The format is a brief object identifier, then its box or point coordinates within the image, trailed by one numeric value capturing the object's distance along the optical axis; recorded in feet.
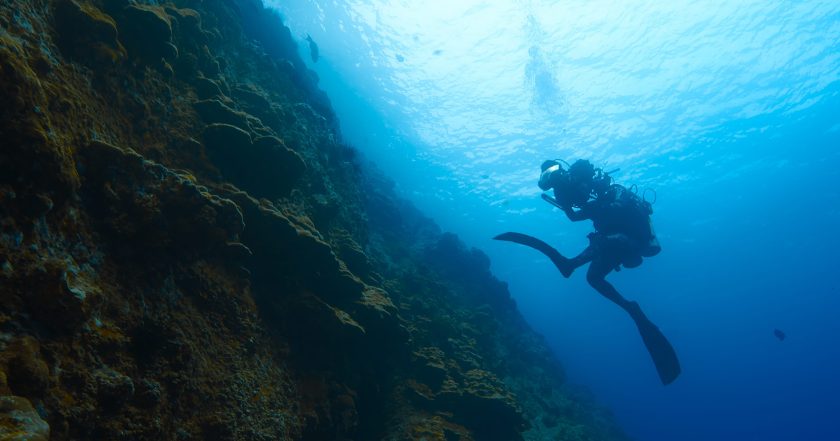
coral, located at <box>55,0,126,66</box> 12.76
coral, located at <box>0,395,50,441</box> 5.37
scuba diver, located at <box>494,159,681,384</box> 27.76
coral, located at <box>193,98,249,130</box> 18.79
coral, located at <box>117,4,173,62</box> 15.58
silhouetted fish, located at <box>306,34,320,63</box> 79.66
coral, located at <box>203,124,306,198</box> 17.93
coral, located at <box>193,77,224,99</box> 20.11
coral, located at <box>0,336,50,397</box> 7.27
